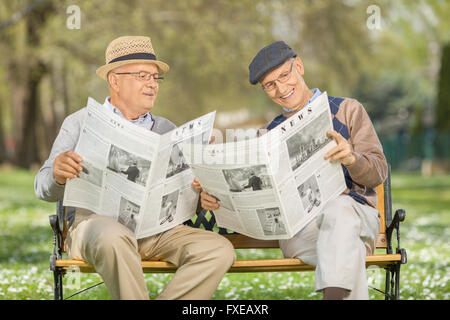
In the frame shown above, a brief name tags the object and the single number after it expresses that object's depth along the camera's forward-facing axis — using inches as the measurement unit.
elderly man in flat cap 222.2
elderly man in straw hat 224.8
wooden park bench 247.0
